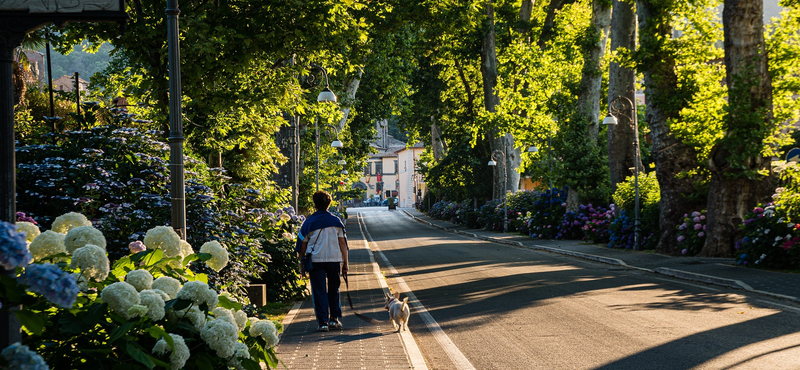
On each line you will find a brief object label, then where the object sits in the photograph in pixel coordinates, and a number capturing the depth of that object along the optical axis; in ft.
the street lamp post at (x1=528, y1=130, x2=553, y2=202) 110.63
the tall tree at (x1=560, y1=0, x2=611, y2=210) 103.50
